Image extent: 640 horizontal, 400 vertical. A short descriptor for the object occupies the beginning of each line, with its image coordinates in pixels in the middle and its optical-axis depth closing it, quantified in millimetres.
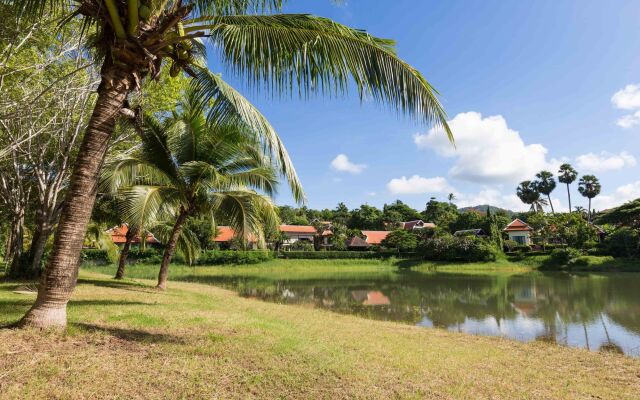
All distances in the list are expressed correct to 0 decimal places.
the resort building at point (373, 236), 52219
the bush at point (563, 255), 32344
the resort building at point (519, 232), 48062
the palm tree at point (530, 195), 62359
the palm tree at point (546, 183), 60719
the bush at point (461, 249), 35000
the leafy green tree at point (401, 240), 39828
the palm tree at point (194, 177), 9773
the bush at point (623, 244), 31641
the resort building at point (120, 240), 40000
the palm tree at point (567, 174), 56406
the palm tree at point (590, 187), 54244
